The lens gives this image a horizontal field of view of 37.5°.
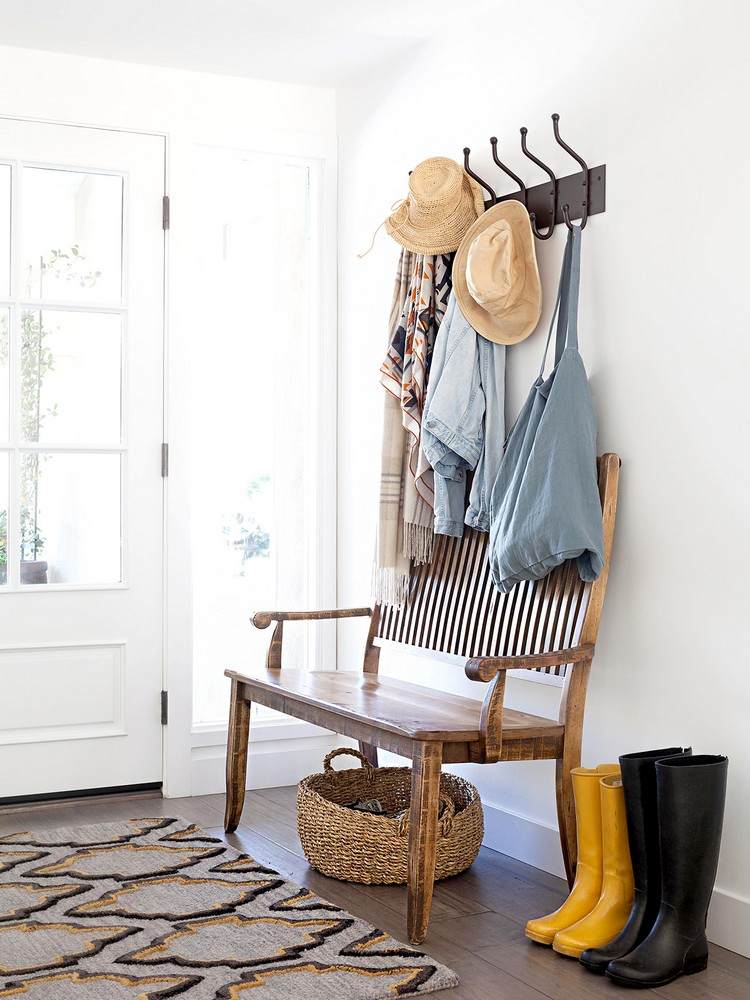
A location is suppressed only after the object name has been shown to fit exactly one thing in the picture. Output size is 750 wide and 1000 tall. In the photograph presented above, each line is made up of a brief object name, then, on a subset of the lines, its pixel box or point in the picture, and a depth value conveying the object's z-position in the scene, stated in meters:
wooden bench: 2.35
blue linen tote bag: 2.47
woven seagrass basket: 2.69
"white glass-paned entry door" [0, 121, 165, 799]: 3.49
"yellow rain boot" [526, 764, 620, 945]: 2.31
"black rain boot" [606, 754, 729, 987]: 2.11
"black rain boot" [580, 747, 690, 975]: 2.18
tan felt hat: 2.79
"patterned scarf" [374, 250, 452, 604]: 3.09
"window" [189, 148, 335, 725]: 3.77
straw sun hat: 3.02
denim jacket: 2.90
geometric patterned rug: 2.07
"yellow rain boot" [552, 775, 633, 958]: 2.24
